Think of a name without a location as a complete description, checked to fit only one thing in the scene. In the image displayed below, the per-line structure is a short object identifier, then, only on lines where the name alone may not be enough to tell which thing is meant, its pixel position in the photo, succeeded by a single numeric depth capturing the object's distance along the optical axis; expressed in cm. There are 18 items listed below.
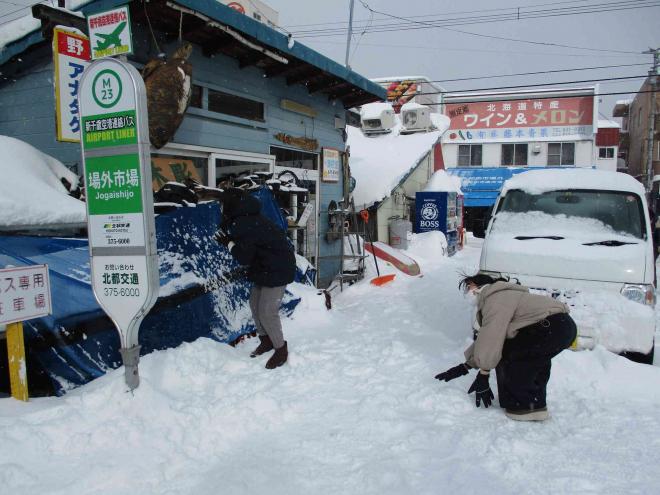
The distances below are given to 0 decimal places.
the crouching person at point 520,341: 367
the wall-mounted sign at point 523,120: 2620
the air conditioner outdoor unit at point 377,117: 1698
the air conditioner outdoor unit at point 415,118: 1903
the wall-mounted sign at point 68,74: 500
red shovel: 991
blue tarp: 381
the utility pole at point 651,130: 2630
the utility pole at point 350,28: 1998
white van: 488
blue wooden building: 588
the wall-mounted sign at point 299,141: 840
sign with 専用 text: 328
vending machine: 1620
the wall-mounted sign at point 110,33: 457
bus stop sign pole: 343
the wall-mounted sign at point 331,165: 995
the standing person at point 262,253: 467
